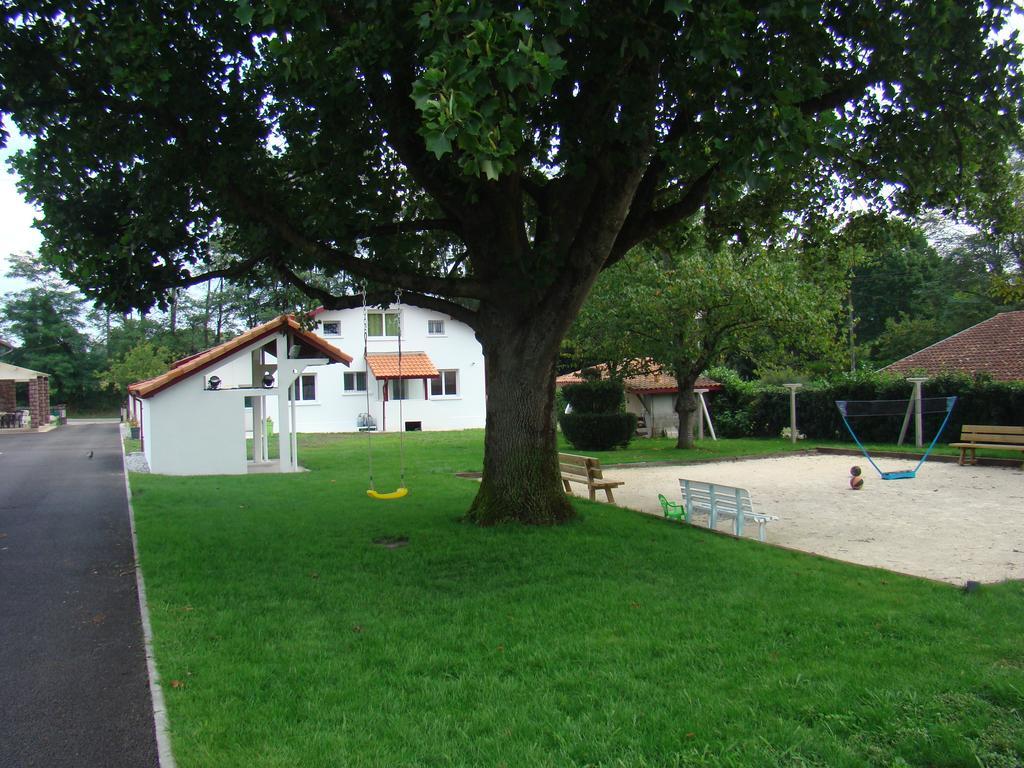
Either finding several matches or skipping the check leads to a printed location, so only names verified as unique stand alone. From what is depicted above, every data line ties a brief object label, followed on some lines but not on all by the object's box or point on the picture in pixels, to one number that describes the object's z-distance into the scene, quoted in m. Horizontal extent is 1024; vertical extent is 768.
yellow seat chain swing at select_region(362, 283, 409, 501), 12.44
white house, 38.31
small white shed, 19.03
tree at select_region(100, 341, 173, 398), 49.16
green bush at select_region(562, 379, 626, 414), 24.80
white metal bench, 9.94
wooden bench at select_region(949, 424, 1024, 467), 19.36
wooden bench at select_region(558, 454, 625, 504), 12.98
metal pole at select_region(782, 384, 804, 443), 26.69
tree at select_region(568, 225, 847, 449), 21.59
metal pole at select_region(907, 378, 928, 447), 22.77
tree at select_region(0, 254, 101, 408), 67.25
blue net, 22.97
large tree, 7.54
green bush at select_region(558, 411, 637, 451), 24.41
